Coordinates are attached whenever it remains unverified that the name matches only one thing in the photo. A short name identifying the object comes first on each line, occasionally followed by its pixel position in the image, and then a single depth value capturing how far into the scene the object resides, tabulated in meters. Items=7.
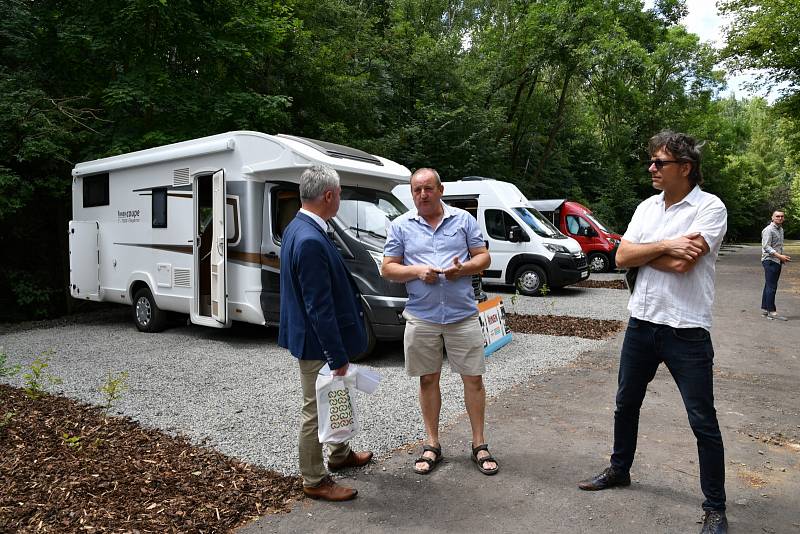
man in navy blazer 3.38
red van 18.84
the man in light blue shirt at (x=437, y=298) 3.90
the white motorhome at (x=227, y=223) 7.52
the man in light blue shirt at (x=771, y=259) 10.67
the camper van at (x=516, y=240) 13.42
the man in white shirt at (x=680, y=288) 3.07
